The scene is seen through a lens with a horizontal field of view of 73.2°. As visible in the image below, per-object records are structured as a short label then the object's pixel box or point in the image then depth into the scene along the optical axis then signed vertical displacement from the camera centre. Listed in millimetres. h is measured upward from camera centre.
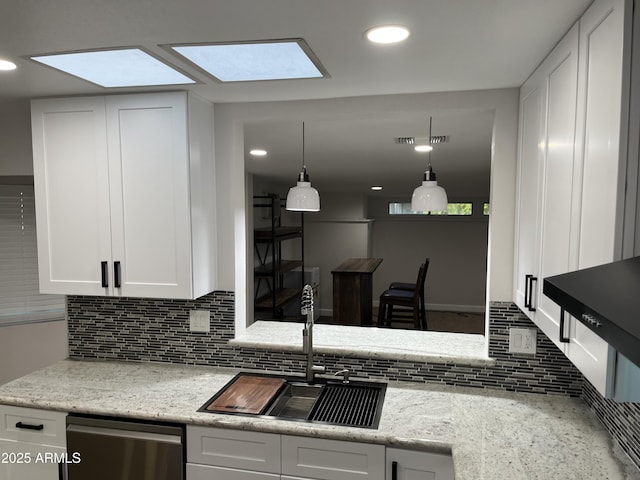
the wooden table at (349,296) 5652 -1076
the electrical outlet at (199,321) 2387 -593
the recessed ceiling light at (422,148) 3084 +482
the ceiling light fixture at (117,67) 1577 +582
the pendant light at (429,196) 2271 +95
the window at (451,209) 8398 +101
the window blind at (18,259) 3186 -338
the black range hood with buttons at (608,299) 729 -172
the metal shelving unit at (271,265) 5578 -730
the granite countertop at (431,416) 1478 -851
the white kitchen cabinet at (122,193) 2055 +101
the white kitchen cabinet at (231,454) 1781 -1008
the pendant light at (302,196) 2408 +101
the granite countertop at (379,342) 2154 -696
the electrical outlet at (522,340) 2064 -607
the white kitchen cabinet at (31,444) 1956 -1059
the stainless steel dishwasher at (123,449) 1842 -1019
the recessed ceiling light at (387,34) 1312 +565
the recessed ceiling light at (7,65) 1647 +582
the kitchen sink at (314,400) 1847 -865
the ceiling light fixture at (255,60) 1467 +574
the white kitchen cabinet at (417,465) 1621 -956
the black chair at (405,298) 5715 -1144
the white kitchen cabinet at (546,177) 1269 +127
